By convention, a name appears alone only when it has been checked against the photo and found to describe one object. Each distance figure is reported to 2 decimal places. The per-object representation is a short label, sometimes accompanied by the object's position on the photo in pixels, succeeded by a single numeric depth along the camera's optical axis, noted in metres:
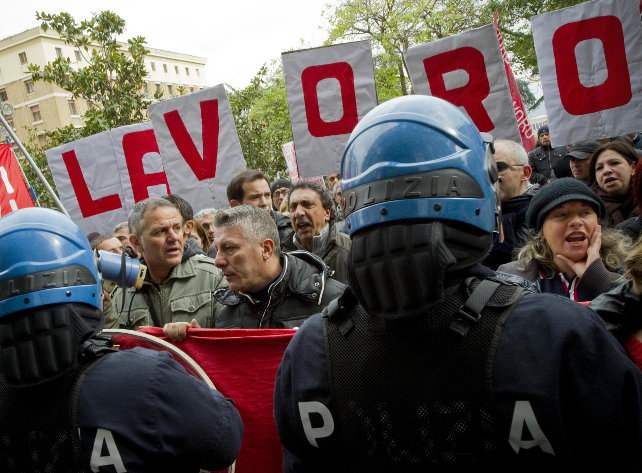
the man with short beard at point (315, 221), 4.34
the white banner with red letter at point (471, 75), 4.59
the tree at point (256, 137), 16.39
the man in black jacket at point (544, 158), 9.30
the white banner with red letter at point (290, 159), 12.26
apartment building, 50.09
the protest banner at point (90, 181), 6.15
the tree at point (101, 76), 13.06
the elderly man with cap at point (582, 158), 5.31
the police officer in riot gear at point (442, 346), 1.18
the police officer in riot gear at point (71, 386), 1.60
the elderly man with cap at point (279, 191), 7.84
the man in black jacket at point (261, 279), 3.03
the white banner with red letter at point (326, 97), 5.02
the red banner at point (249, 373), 2.64
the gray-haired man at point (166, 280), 3.50
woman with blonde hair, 2.83
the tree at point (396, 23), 22.30
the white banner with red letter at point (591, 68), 4.22
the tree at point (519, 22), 20.65
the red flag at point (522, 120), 5.79
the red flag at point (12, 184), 6.64
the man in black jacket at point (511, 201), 3.76
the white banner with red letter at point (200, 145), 5.46
